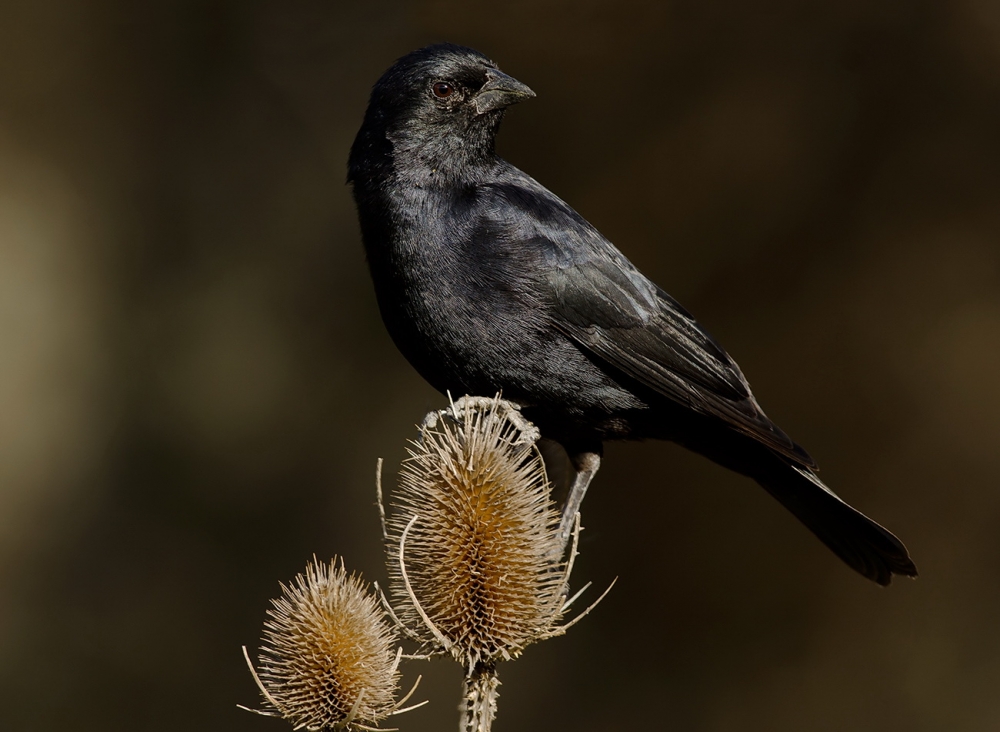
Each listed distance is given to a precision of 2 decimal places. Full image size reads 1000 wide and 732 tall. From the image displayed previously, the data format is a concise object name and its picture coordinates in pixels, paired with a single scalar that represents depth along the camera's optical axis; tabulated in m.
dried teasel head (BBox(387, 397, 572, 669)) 5.18
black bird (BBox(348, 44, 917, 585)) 7.08
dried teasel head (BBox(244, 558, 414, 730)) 4.82
